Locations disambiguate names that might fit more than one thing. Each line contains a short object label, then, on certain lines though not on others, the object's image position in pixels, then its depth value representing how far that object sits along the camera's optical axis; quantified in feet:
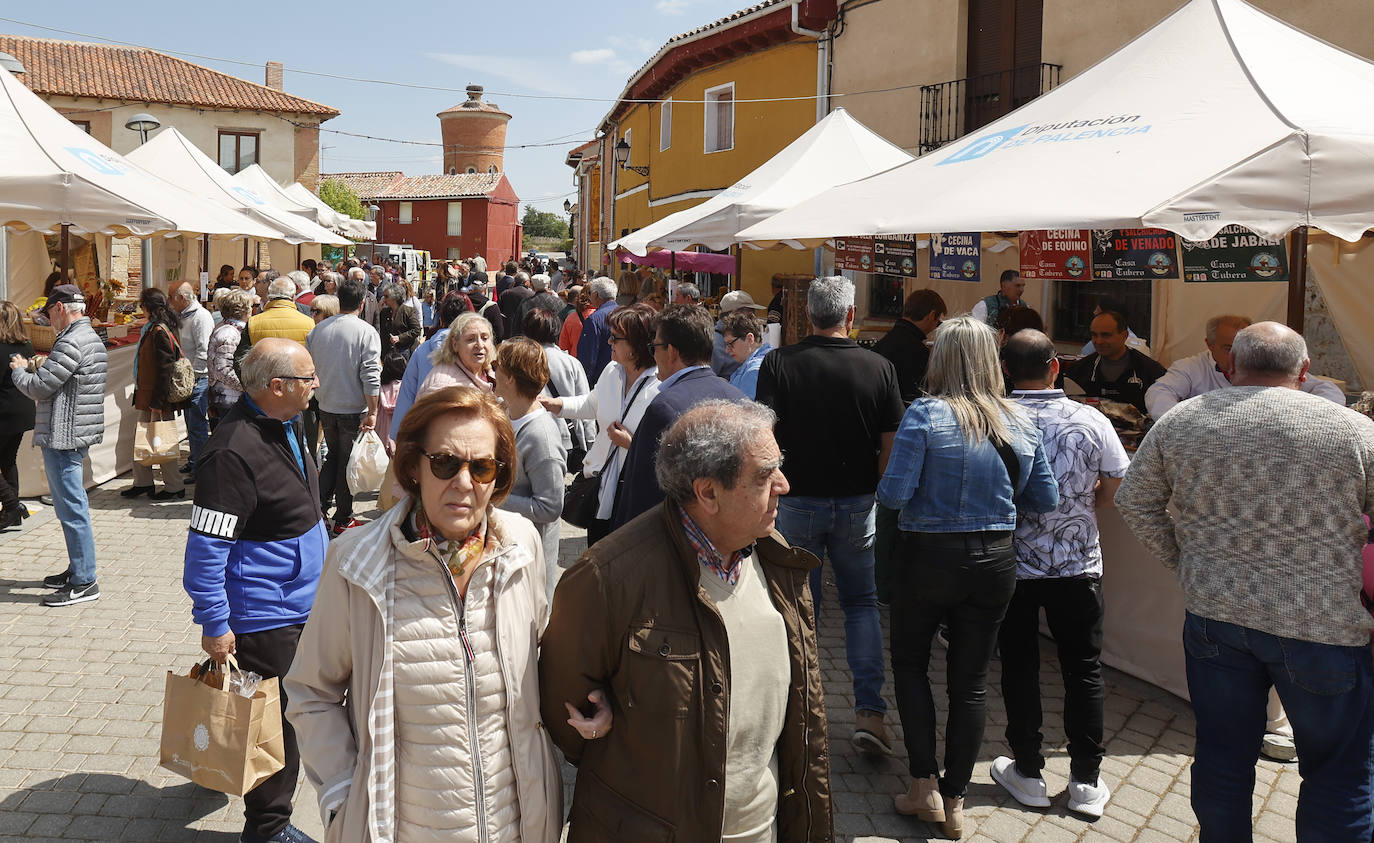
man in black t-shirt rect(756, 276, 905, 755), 14.75
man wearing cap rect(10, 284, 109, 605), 20.10
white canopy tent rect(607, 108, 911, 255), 28.96
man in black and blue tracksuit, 10.48
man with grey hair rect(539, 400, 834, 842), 7.18
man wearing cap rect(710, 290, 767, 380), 24.90
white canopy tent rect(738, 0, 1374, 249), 14.64
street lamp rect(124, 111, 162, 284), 52.70
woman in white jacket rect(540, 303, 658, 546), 14.82
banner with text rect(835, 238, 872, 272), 31.24
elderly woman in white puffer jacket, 7.16
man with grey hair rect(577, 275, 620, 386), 30.73
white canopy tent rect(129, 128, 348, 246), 43.78
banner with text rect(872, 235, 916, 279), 29.14
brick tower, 230.89
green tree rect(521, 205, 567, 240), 396.78
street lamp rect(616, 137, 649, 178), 73.95
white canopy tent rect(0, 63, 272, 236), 25.14
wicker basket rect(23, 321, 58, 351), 26.30
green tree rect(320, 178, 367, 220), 202.08
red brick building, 206.49
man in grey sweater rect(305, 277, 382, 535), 24.49
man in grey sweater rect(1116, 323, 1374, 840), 10.14
